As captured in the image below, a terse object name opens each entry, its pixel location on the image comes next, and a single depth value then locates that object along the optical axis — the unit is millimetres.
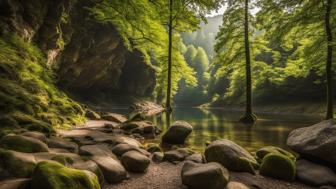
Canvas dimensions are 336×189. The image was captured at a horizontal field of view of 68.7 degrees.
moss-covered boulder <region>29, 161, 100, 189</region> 3090
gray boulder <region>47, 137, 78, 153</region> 5538
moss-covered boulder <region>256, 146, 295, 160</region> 6420
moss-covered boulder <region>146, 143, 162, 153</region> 7240
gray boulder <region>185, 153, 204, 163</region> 6006
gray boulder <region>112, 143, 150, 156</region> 6093
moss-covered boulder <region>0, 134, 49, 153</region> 4277
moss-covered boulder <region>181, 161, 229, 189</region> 4297
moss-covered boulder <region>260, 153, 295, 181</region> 5141
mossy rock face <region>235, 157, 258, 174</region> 5355
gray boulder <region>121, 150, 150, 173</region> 5230
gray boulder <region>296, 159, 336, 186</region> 4852
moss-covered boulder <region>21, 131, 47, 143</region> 5350
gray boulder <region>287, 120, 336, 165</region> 5113
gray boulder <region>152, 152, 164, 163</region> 6294
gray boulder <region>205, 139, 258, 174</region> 5381
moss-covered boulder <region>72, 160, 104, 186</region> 4203
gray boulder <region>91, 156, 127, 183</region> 4523
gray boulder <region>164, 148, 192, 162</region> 6289
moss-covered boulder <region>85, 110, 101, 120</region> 15030
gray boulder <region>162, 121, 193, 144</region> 8680
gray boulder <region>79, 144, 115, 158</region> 5212
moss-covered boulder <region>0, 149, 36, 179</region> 3461
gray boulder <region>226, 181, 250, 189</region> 4371
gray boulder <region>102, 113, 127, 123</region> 14684
